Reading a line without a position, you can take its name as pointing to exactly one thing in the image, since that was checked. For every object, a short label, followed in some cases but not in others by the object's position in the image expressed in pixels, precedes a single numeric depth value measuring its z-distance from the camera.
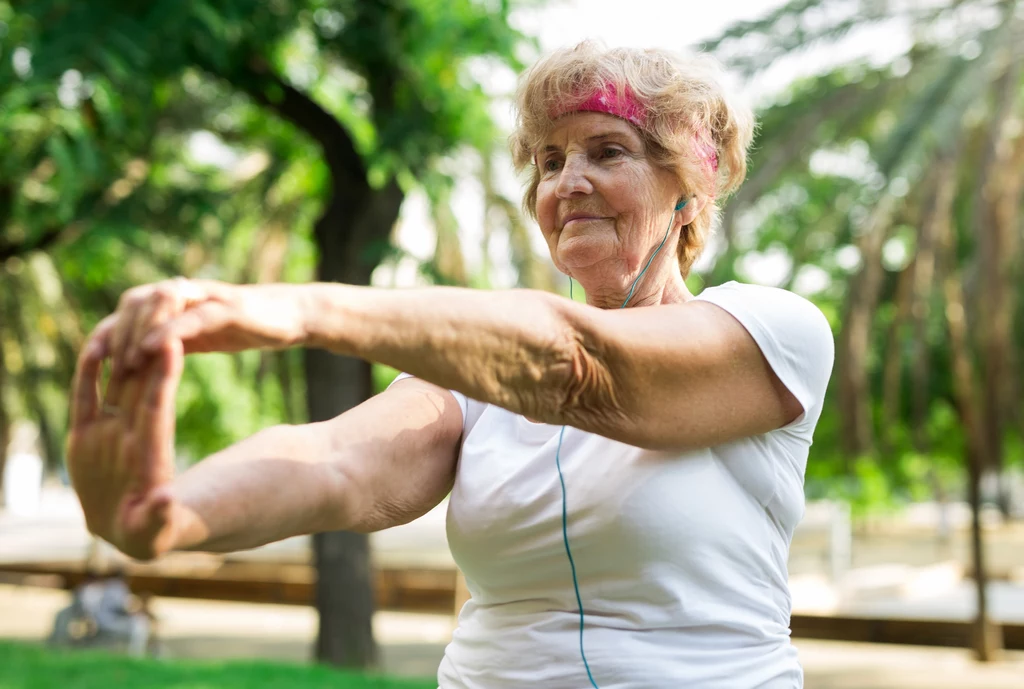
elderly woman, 1.16
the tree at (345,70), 6.91
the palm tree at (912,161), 7.84
